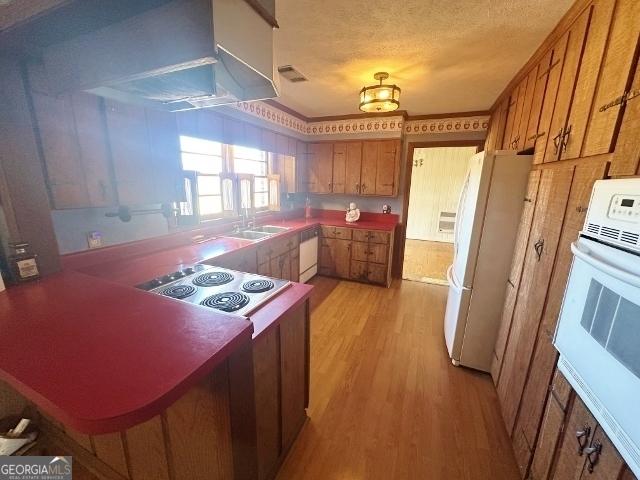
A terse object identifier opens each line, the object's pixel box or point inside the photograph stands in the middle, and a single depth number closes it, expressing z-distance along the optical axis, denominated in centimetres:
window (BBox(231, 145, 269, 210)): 301
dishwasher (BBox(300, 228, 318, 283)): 349
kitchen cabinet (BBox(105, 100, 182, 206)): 154
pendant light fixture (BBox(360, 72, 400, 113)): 218
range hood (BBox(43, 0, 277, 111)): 76
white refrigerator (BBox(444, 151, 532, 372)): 176
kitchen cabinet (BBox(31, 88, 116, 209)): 126
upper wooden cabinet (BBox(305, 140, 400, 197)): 365
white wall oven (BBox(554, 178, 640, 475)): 64
